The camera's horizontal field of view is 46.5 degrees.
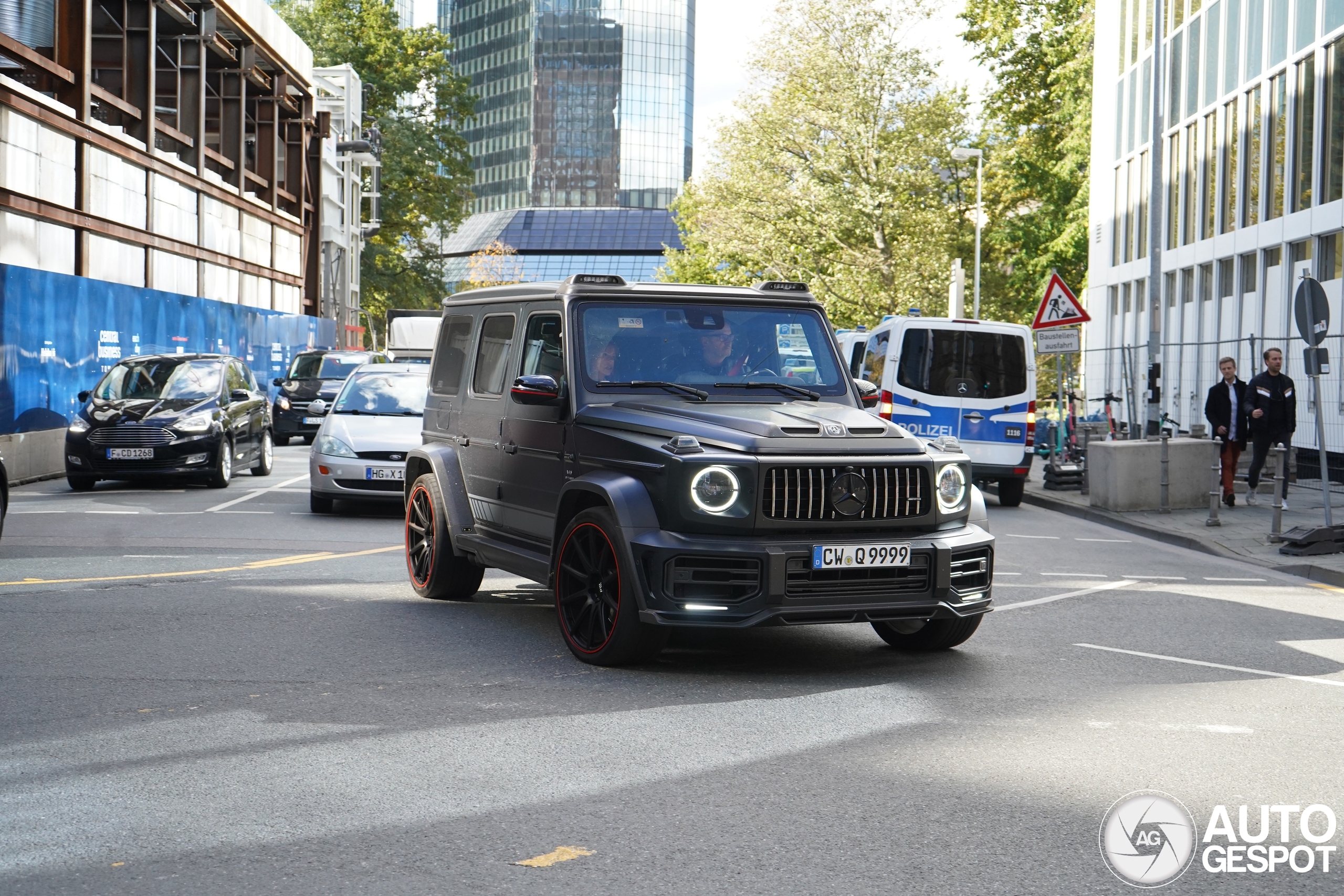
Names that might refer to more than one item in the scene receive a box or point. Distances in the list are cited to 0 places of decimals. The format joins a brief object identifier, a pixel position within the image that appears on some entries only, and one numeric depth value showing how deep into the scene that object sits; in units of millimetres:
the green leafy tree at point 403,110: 60000
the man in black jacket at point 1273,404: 18719
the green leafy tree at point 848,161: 48000
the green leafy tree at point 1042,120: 46219
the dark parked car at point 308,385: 30641
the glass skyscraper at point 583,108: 150500
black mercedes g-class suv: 7125
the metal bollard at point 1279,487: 15000
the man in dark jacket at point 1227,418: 19375
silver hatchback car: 15586
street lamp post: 47281
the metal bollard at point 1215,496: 16688
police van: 19234
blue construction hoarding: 20328
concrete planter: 18672
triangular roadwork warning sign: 21906
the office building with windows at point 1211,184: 24109
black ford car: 18453
